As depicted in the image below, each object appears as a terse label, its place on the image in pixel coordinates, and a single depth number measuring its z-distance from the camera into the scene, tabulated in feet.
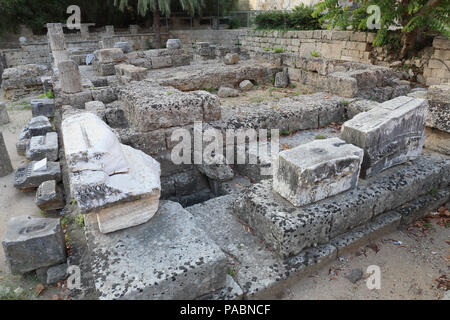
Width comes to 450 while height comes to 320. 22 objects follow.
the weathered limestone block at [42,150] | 17.94
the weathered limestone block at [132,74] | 26.30
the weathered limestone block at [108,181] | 7.50
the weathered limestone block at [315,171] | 8.49
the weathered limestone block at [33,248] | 9.29
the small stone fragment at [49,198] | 13.62
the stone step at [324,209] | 8.30
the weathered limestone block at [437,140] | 13.53
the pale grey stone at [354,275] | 8.46
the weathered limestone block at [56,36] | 34.45
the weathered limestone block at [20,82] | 35.88
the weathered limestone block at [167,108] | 13.07
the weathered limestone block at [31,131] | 20.48
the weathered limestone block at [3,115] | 26.31
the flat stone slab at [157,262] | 6.57
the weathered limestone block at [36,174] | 15.43
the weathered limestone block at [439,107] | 13.35
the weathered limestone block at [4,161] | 17.42
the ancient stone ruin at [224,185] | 7.47
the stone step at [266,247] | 7.91
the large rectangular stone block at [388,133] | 10.19
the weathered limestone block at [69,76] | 22.70
